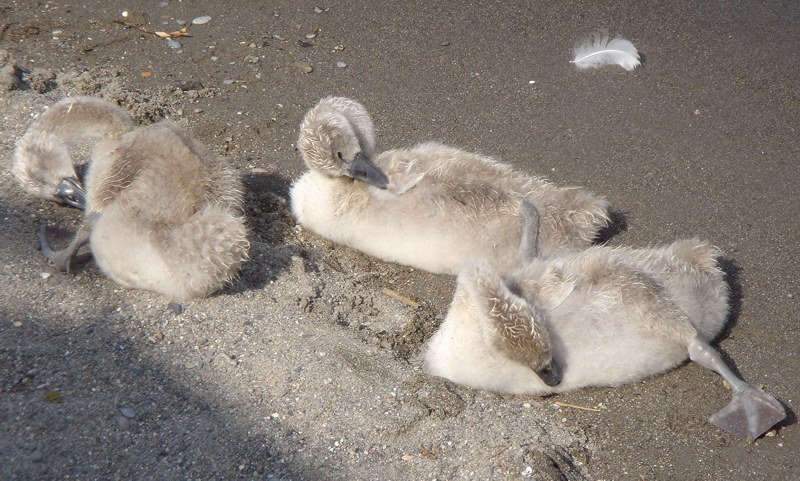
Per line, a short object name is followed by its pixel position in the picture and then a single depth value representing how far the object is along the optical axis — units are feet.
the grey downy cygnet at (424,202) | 15.94
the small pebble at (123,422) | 11.84
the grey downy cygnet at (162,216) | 14.01
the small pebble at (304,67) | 21.87
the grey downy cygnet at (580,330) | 12.89
